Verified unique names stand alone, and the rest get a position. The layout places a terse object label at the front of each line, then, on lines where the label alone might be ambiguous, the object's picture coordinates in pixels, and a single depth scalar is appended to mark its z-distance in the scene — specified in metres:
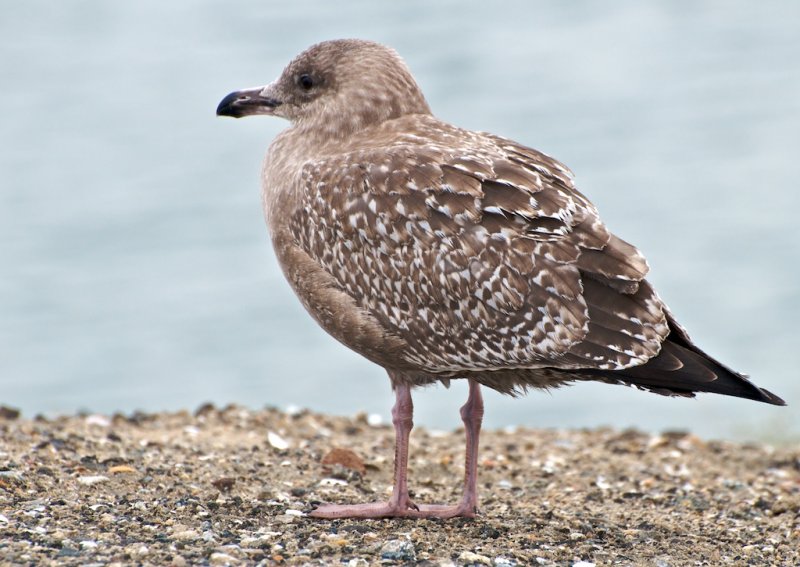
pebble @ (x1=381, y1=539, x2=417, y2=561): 13.55
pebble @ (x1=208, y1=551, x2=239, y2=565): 12.92
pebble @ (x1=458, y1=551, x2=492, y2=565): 13.58
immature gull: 14.21
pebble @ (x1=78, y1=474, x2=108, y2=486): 15.82
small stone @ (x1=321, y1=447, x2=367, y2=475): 17.95
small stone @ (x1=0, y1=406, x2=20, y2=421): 20.06
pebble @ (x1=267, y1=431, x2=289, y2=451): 18.72
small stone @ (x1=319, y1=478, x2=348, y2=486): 17.11
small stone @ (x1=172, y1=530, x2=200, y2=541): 13.64
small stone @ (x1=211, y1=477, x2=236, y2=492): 16.12
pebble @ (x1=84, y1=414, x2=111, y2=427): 20.42
